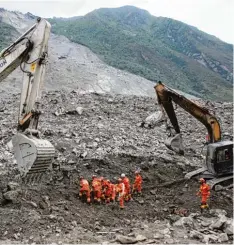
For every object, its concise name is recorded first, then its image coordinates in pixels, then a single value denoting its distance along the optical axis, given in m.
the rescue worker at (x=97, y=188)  10.49
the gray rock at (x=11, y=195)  9.25
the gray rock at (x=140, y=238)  7.72
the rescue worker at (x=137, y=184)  11.30
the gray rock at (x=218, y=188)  11.05
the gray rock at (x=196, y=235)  7.96
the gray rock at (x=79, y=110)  17.48
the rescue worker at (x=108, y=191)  10.67
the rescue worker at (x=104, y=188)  10.70
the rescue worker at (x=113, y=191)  10.62
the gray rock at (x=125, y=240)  7.60
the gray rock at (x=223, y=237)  7.90
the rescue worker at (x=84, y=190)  10.39
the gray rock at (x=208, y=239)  7.81
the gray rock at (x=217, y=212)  9.89
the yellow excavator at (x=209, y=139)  11.02
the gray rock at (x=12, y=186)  9.80
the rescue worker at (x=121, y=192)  10.45
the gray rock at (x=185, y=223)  8.79
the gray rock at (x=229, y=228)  8.33
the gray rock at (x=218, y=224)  8.62
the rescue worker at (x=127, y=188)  10.76
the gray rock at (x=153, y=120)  17.44
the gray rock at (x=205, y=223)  8.93
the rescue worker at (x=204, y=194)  10.12
